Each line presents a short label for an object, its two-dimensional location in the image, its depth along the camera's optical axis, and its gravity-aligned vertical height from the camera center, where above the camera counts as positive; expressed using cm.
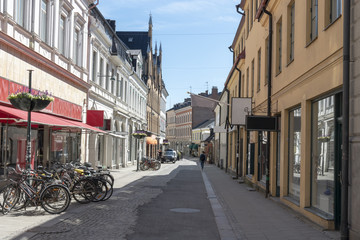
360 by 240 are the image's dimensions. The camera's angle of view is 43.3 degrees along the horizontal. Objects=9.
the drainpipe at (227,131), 3138 +33
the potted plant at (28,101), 1070 +75
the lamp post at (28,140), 1075 -18
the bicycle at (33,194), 988 -137
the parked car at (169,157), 5506 -263
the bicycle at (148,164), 3278 -212
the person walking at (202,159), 3641 -184
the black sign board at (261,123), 1412 +44
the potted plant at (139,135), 3380 -2
